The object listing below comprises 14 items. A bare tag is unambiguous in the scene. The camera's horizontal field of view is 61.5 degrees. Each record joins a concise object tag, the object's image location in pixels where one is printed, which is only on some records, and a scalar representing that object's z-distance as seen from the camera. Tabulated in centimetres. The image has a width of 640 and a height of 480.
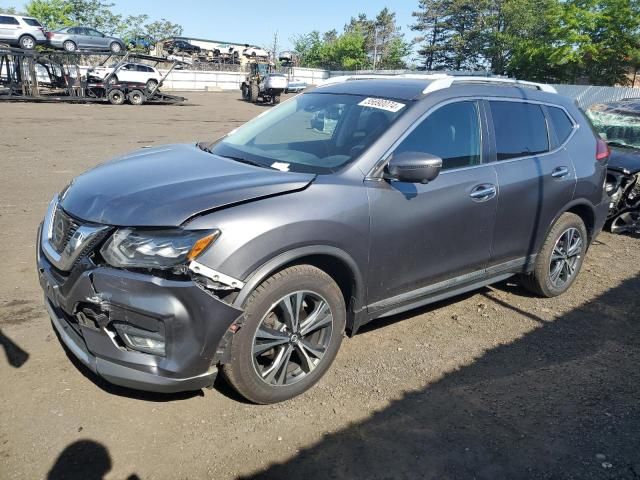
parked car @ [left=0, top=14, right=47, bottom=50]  2805
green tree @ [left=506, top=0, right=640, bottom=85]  4022
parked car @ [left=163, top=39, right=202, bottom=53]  5147
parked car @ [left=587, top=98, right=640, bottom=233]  693
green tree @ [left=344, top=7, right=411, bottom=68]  7894
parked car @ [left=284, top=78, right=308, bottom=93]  3966
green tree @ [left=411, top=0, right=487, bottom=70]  6769
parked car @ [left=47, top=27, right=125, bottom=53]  3108
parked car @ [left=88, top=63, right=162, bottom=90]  2816
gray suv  269
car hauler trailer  2609
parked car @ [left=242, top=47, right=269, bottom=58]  4910
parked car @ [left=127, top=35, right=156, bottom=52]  4464
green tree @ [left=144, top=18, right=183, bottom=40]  7431
